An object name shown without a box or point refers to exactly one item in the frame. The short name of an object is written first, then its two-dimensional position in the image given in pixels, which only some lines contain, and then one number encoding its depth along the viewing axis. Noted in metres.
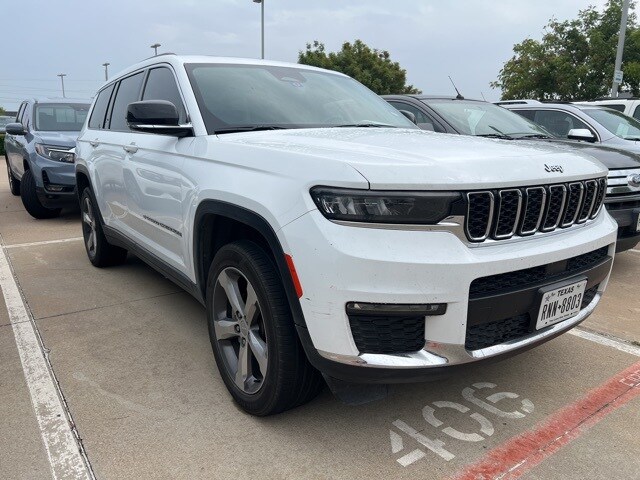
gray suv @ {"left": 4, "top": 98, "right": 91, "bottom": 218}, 7.46
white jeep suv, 1.92
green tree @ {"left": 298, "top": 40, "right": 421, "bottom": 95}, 29.67
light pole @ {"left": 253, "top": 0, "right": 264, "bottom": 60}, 20.00
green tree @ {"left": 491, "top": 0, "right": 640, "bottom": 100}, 19.91
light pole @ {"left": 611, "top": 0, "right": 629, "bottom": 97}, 13.75
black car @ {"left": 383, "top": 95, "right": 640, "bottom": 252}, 4.69
